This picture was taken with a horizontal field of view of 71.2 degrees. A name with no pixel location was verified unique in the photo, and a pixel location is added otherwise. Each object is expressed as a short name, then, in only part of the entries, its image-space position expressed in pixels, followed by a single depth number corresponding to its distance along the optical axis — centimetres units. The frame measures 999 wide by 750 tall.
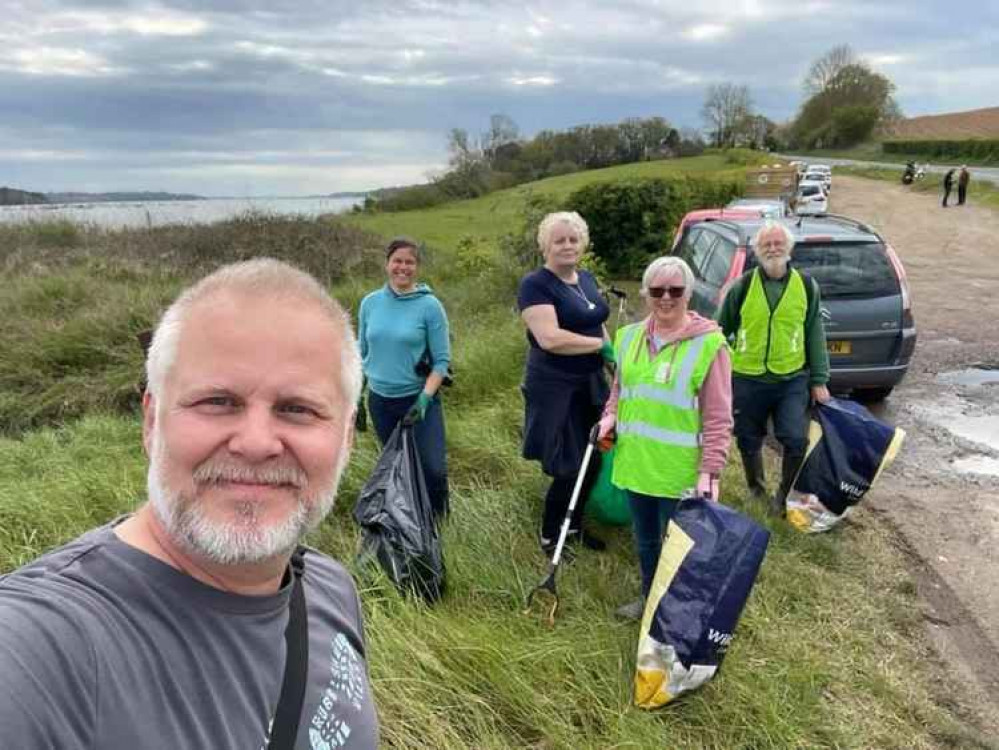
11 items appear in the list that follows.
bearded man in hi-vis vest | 419
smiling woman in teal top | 389
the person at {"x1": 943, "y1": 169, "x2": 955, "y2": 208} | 2921
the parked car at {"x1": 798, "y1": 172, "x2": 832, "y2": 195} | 2911
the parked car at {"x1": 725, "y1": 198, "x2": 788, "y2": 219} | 1507
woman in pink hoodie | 298
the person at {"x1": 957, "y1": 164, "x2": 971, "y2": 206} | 2897
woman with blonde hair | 350
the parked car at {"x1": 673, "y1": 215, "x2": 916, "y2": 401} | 607
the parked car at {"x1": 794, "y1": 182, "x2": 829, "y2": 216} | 2526
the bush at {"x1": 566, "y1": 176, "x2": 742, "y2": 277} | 1500
